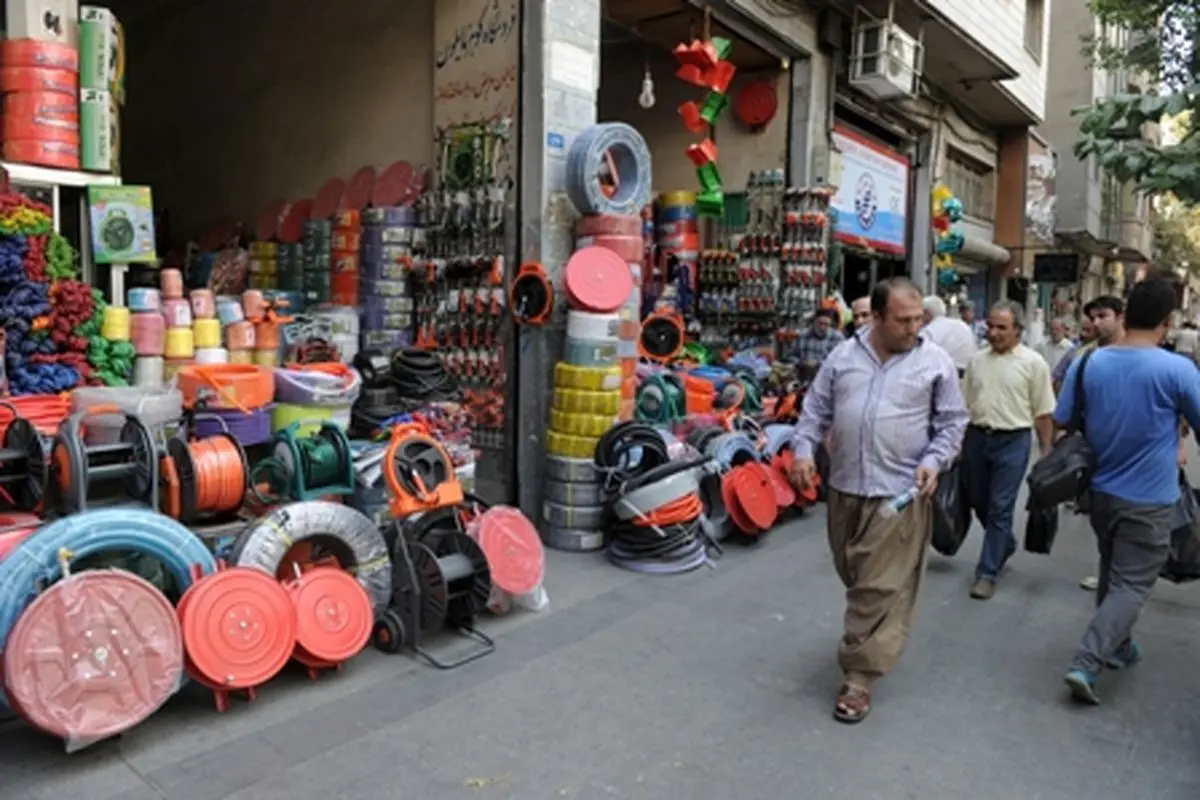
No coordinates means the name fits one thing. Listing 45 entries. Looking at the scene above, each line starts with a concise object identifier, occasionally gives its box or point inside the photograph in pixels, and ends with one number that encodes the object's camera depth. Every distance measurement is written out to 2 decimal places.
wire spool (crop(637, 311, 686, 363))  8.43
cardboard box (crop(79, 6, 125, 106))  5.00
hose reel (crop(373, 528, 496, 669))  4.07
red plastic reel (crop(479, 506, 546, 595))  4.55
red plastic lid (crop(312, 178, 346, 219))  8.34
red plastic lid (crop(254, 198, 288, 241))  8.98
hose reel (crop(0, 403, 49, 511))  3.69
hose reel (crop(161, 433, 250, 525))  3.92
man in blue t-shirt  3.67
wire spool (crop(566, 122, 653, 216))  6.00
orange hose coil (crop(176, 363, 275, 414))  4.80
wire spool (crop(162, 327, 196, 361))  5.34
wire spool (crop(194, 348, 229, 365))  5.51
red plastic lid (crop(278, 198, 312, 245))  8.61
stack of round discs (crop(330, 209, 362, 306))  7.64
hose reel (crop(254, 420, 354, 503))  4.42
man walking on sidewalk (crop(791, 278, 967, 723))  3.54
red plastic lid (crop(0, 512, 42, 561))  3.31
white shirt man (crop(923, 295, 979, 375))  7.59
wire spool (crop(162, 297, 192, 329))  5.39
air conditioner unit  10.27
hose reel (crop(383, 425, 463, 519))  4.45
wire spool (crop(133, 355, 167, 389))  5.14
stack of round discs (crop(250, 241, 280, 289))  8.78
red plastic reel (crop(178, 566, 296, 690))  3.30
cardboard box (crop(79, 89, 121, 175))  5.00
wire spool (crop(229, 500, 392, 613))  3.78
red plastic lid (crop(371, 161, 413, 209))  7.54
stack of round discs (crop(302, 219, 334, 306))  8.00
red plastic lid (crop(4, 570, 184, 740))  2.86
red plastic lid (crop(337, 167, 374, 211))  7.89
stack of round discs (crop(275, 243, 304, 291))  8.43
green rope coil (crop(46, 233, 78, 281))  4.62
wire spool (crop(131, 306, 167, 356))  5.12
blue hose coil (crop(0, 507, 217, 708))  3.01
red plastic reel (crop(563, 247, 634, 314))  5.97
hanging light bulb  8.46
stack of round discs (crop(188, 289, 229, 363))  5.54
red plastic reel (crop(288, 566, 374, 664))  3.66
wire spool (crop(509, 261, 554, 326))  6.12
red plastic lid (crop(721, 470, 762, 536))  6.26
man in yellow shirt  5.28
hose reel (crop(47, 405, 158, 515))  3.56
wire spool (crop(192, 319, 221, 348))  5.55
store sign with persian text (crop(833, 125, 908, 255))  11.16
